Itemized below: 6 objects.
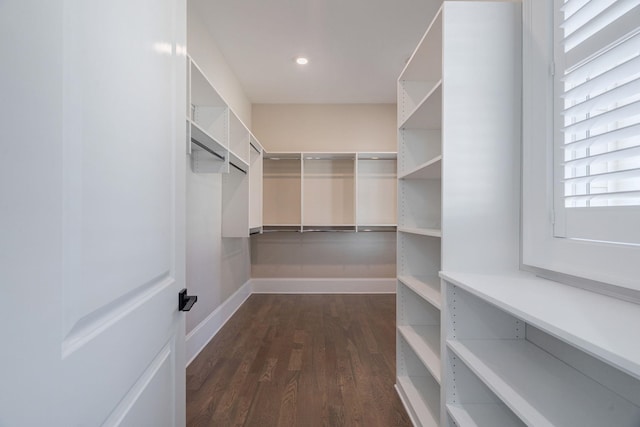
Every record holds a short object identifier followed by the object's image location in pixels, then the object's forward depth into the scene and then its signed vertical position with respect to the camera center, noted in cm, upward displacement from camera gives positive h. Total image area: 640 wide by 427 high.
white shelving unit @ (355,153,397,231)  423 +32
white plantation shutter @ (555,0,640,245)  87 +29
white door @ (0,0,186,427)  38 +0
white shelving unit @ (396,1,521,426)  132 +40
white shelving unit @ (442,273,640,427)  72 -50
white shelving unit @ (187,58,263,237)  200 +47
